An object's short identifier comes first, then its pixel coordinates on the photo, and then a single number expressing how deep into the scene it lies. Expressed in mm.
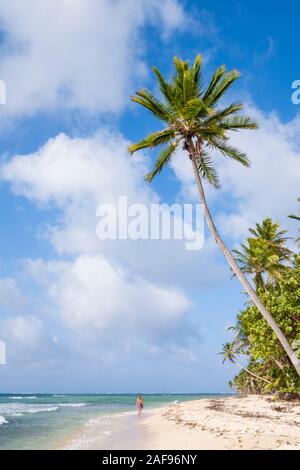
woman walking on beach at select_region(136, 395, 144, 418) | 31547
